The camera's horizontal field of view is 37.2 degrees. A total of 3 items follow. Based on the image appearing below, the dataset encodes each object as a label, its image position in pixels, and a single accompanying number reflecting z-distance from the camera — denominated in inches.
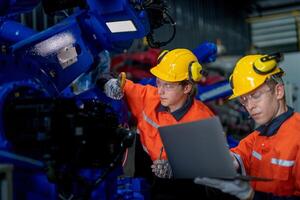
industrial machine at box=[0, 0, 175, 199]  78.8
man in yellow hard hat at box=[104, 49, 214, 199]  105.3
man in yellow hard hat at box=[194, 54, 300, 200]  81.5
